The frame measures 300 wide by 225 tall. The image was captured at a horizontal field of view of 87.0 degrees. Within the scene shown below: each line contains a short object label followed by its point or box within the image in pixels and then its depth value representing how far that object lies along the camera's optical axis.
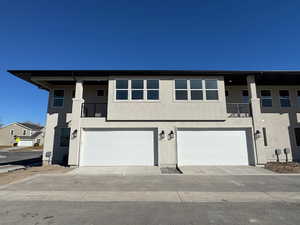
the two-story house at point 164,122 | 10.88
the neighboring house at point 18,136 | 42.29
